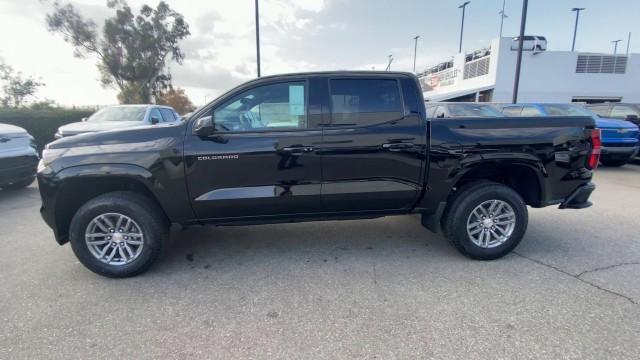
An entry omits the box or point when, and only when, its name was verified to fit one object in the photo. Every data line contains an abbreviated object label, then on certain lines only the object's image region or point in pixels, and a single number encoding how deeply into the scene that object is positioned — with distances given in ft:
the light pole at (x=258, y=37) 49.14
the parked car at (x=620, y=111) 32.22
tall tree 86.22
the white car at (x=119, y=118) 25.21
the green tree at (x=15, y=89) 76.33
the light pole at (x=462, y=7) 126.48
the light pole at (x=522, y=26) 42.80
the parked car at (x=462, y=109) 34.99
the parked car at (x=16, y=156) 19.10
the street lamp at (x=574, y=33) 128.24
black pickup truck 10.35
